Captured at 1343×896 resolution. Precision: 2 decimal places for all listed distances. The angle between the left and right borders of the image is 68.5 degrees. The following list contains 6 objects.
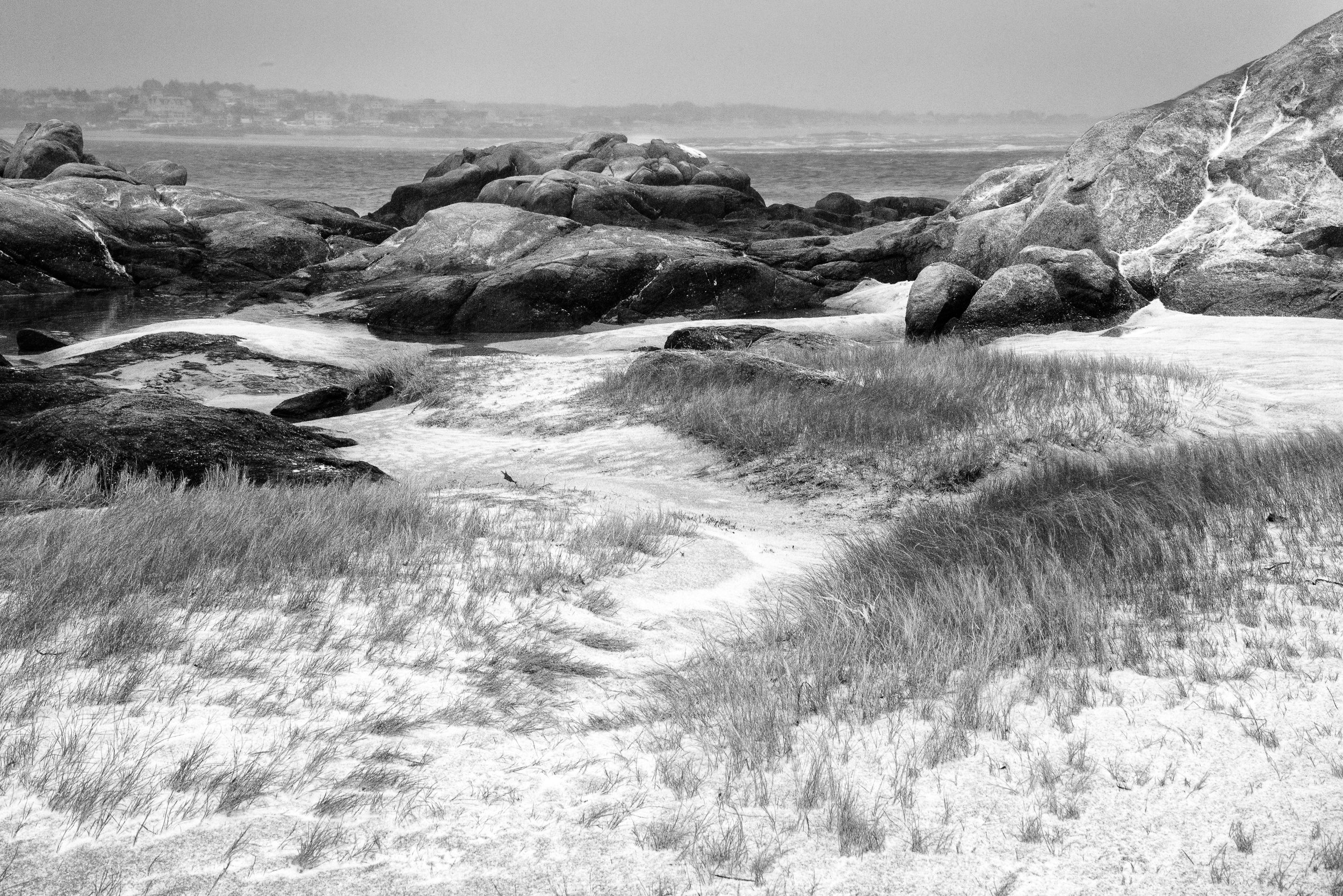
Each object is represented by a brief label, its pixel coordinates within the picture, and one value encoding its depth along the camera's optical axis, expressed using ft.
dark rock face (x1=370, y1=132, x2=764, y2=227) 108.47
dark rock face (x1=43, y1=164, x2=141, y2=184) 100.37
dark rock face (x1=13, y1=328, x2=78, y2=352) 55.21
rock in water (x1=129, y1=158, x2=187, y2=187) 122.62
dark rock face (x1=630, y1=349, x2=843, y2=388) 37.17
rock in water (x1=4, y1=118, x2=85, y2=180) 122.52
